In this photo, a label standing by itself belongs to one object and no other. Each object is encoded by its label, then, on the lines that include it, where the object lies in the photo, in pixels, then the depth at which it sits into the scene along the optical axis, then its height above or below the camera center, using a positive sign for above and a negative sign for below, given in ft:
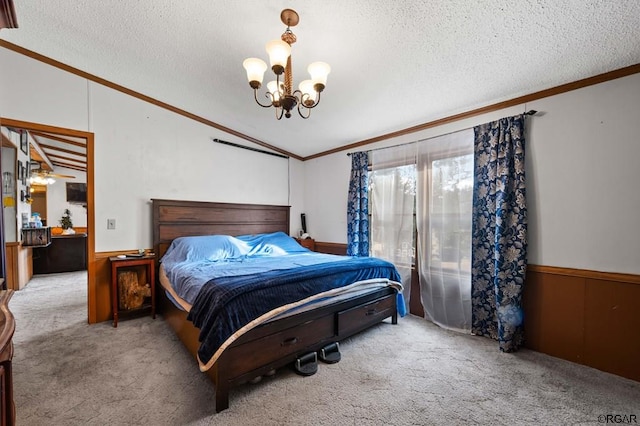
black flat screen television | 25.96 +1.71
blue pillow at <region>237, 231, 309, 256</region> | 12.30 -1.67
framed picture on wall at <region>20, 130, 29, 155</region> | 15.42 +4.07
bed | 5.81 -3.04
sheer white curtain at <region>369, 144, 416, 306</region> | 11.30 +0.16
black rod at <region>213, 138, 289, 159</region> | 13.28 +3.30
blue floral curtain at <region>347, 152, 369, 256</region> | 12.78 +0.13
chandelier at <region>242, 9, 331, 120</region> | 5.56 +3.10
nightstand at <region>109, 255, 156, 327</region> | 9.93 -3.00
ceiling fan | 21.91 +3.03
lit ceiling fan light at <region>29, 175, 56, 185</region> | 22.22 +2.61
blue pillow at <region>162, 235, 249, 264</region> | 10.50 -1.61
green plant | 21.06 -1.02
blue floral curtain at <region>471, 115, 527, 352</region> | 8.19 -0.73
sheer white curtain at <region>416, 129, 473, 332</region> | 9.55 -0.61
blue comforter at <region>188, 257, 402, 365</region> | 5.72 -2.07
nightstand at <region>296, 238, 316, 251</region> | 15.47 -1.92
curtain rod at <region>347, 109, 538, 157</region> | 8.23 +3.00
